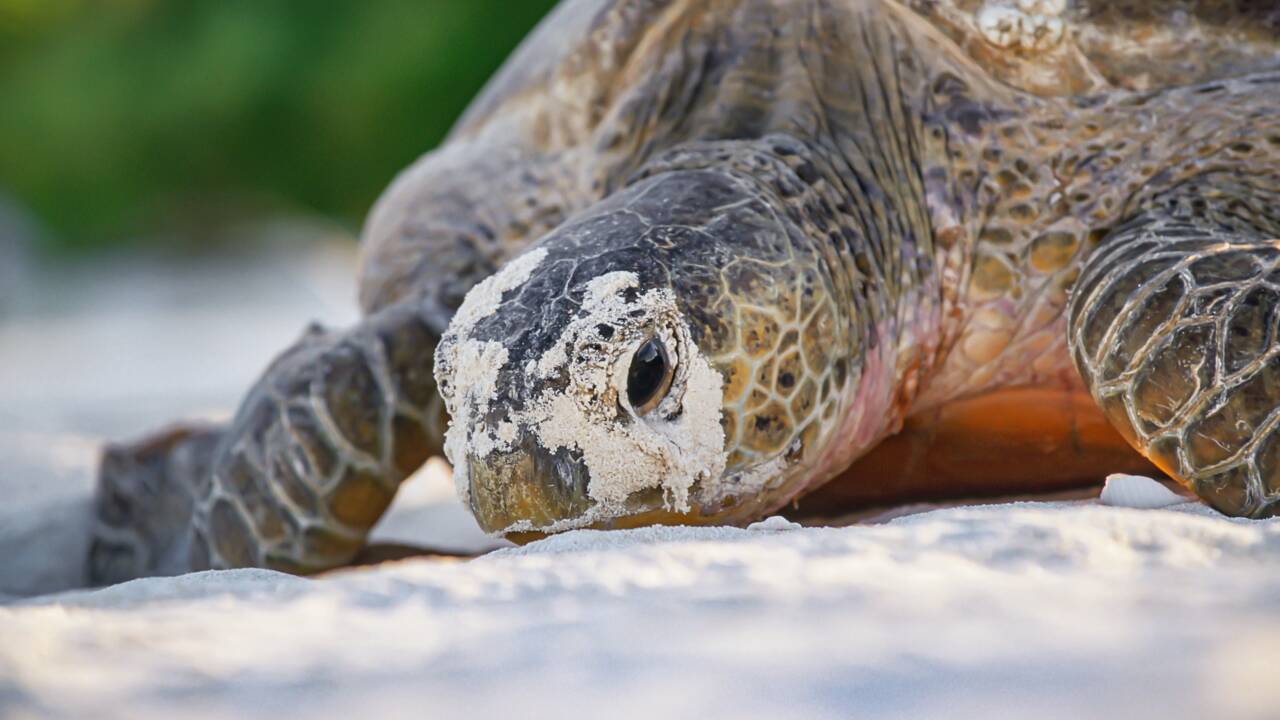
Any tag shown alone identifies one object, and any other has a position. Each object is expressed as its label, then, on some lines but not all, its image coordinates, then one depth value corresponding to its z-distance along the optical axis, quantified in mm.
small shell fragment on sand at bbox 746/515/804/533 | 2399
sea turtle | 2404
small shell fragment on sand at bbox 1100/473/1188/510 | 2402
